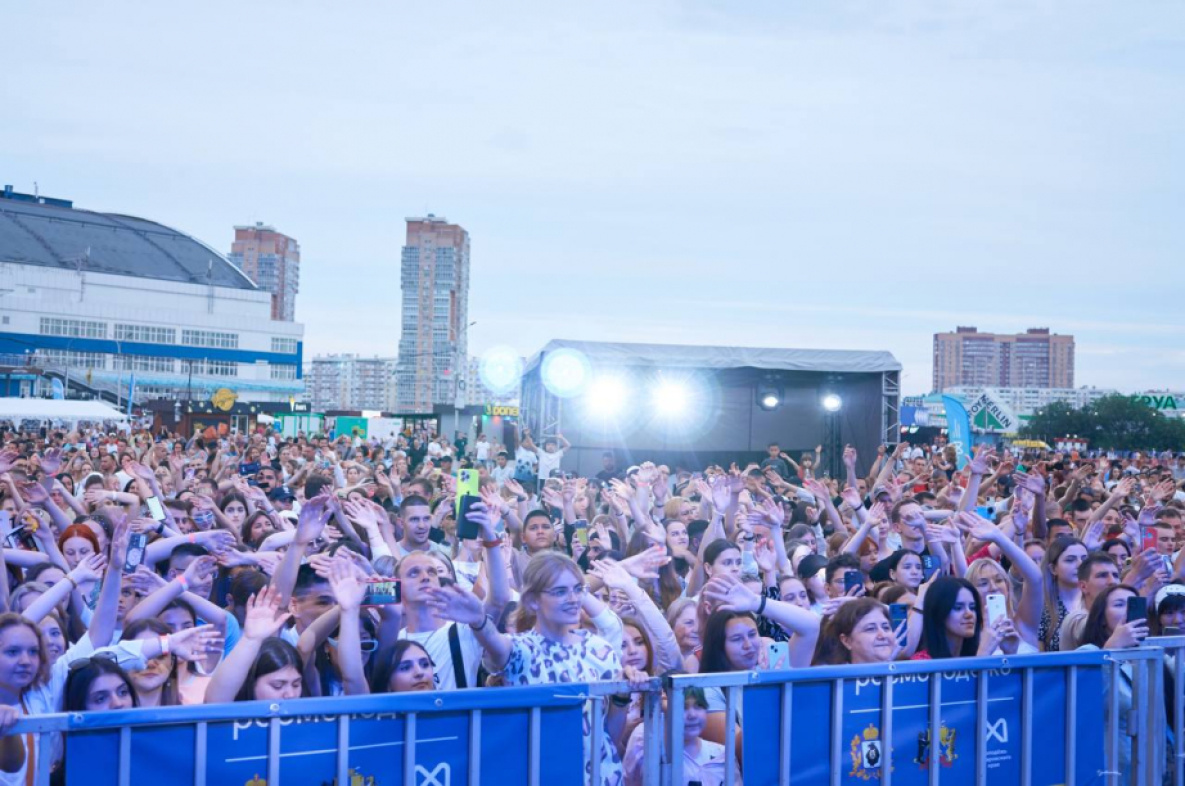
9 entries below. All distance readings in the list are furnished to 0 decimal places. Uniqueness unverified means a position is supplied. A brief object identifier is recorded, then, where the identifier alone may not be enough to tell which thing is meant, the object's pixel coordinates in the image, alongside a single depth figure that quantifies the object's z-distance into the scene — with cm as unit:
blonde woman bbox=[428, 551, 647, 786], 432
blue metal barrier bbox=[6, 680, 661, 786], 329
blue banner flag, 2080
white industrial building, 8969
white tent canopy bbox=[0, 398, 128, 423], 3078
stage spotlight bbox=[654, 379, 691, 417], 2198
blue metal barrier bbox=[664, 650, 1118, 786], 398
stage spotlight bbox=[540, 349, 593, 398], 2094
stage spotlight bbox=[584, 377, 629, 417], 2128
